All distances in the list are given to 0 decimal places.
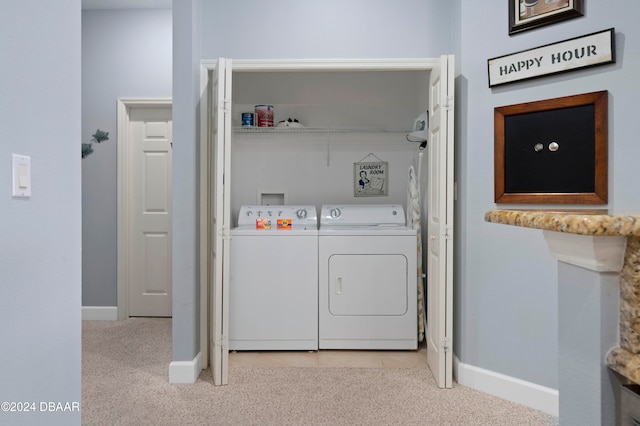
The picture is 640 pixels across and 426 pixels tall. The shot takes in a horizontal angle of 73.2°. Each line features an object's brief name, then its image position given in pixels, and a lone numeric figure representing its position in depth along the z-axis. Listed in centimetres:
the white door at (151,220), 391
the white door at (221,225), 247
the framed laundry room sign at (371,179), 378
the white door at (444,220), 246
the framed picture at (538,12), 205
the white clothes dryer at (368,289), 313
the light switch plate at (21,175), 102
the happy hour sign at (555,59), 193
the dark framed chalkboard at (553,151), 195
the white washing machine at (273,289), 307
